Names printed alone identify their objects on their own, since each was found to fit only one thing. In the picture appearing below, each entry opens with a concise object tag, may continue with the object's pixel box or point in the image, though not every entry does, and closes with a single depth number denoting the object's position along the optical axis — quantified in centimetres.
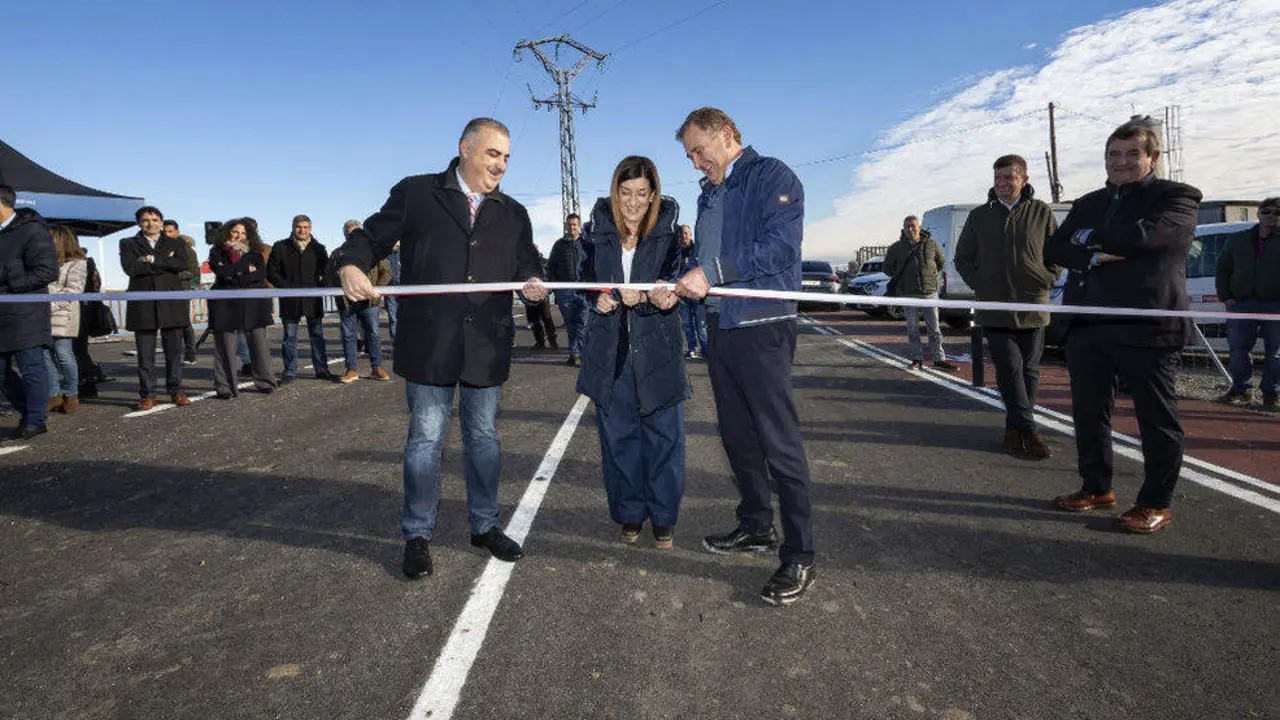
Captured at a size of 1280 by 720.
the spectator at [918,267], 1023
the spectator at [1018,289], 511
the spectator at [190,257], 769
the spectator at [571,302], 880
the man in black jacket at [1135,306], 355
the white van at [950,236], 1633
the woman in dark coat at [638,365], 343
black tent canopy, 1528
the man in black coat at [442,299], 324
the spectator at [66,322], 702
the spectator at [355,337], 947
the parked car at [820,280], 2273
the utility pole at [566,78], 4175
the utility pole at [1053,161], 4062
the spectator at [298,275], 920
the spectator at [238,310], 780
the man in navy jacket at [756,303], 290
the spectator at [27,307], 568
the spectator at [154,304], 726
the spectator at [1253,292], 682
